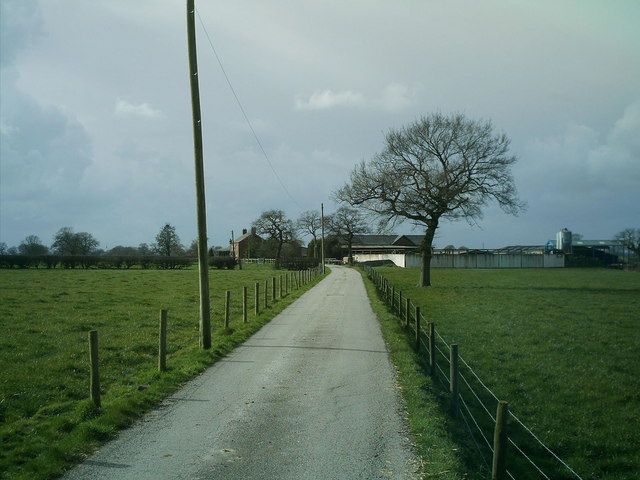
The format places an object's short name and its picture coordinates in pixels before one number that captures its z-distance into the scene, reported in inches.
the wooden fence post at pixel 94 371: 308.5
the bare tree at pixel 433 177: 1432.1
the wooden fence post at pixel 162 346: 405.9
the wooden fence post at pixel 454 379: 318.7
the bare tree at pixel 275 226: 4448.8
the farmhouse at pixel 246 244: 4748.8
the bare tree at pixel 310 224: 4510.3
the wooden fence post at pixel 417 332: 537.5
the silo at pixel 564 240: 3838.6
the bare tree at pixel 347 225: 4185.5
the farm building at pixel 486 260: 3115.2
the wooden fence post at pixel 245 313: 687.7
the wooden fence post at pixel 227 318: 630.5
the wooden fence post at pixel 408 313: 638.1
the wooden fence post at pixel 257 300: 786.2
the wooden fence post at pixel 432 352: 413.7
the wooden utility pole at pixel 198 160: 515.8
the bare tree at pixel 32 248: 2818.2
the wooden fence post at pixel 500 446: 198.5
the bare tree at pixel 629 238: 4102.9
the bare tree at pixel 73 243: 3467.0
